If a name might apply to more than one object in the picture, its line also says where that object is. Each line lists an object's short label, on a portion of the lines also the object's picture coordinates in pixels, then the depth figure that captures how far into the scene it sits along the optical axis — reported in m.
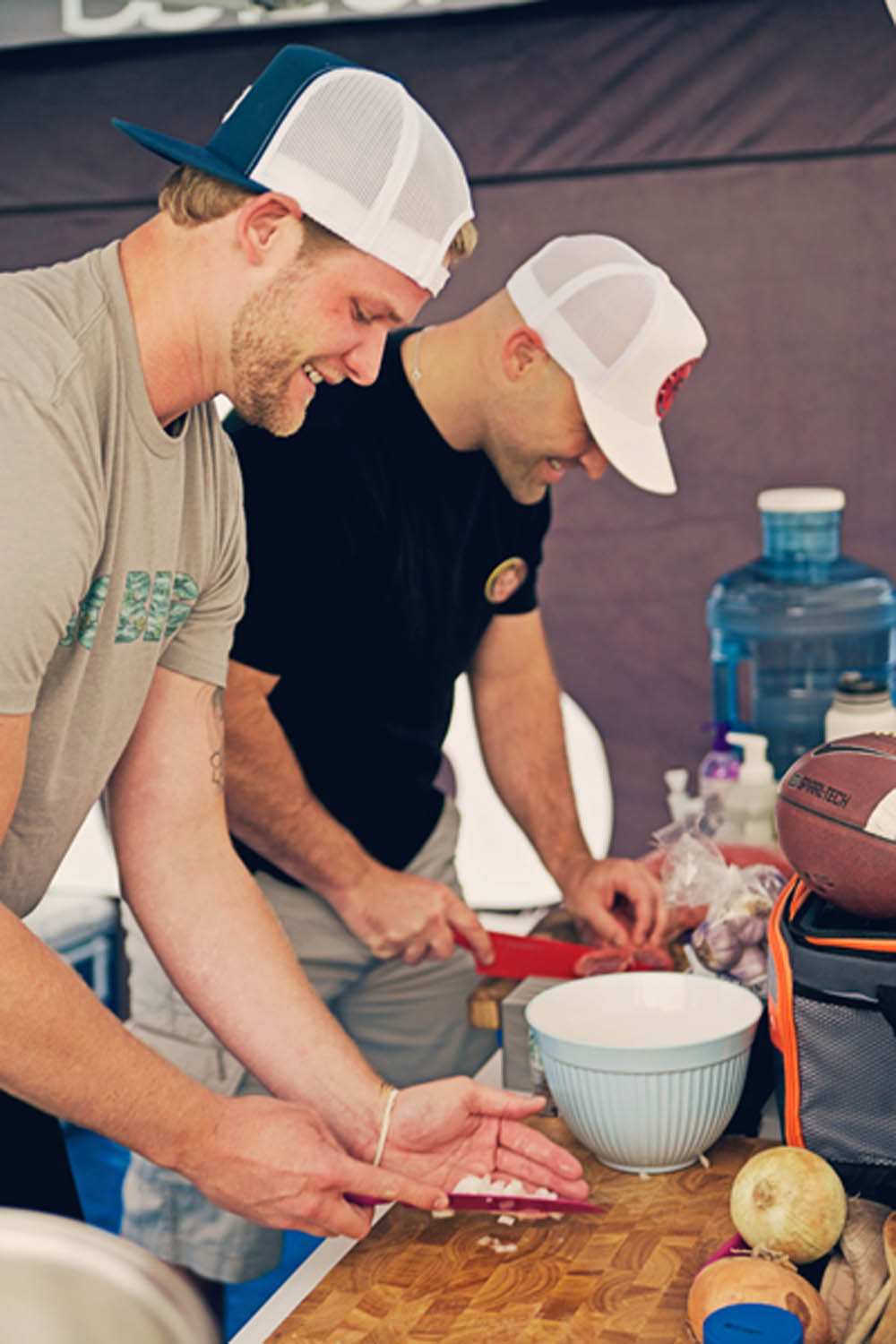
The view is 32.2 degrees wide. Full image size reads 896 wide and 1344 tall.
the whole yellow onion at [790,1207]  1.16
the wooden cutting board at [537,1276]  1.13
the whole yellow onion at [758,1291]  1.06
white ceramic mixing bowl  1.33
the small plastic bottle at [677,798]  2.40
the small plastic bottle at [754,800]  2.21
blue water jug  3.18
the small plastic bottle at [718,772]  2.34
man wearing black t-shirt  1.94
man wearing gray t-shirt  1.20
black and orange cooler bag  1.22
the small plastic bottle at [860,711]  2.16
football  1.26
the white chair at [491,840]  3.43
